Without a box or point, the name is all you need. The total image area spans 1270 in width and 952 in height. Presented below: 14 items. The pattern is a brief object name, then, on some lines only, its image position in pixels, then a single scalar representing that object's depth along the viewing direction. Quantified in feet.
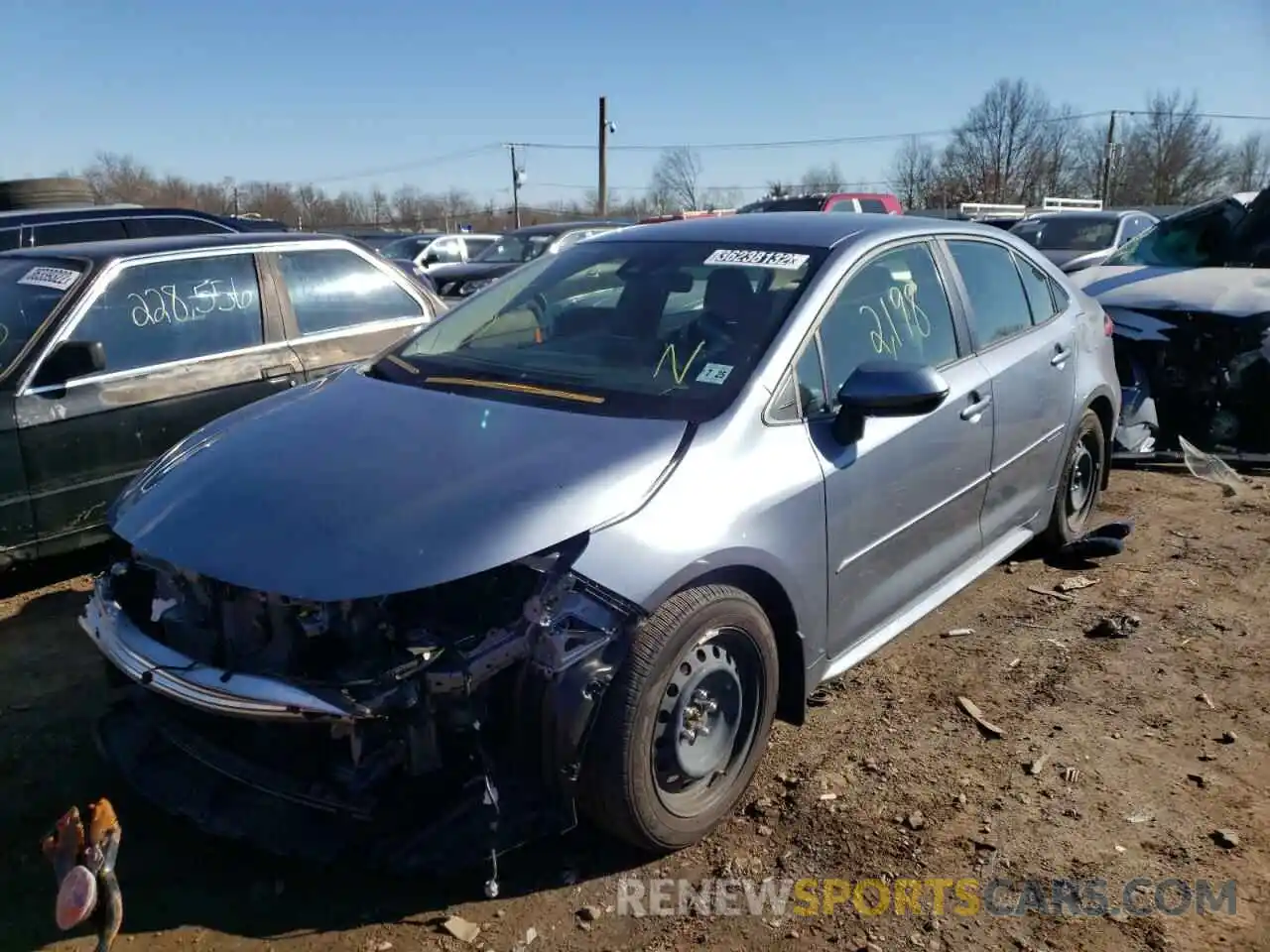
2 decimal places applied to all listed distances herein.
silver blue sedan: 7.80
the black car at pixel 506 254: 46.55
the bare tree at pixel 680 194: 214.67
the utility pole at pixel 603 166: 128.77
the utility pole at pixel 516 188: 177.07
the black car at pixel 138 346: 14.55
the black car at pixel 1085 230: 50.85
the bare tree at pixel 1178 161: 184.65
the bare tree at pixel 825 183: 188.14
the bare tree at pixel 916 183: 210.67
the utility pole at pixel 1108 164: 178.91
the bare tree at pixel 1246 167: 186.80
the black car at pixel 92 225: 27.68
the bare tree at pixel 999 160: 206.90
